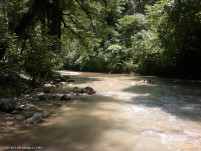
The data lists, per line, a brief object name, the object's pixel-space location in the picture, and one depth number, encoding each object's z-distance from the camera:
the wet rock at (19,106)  4.64
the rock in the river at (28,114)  4.12
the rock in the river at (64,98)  6.28
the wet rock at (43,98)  6.13
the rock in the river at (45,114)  4.23
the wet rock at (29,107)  4.78
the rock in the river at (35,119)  3.73
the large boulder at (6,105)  4.20
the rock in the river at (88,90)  7.94
